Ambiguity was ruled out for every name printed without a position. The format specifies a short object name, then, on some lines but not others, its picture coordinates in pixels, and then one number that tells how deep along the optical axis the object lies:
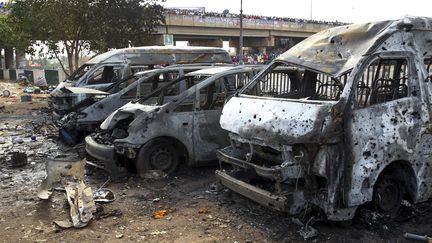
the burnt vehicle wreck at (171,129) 6.64
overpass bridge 43.91
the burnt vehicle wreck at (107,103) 9.09
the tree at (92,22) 20.19
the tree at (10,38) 26.83
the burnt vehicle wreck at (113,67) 11.30
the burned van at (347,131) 4.35
